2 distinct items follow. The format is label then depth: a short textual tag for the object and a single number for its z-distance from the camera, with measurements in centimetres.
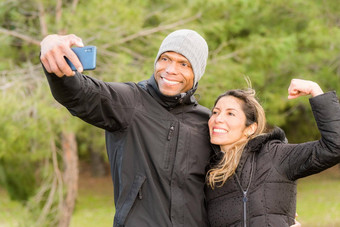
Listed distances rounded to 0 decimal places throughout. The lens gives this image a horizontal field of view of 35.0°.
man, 257
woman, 255
